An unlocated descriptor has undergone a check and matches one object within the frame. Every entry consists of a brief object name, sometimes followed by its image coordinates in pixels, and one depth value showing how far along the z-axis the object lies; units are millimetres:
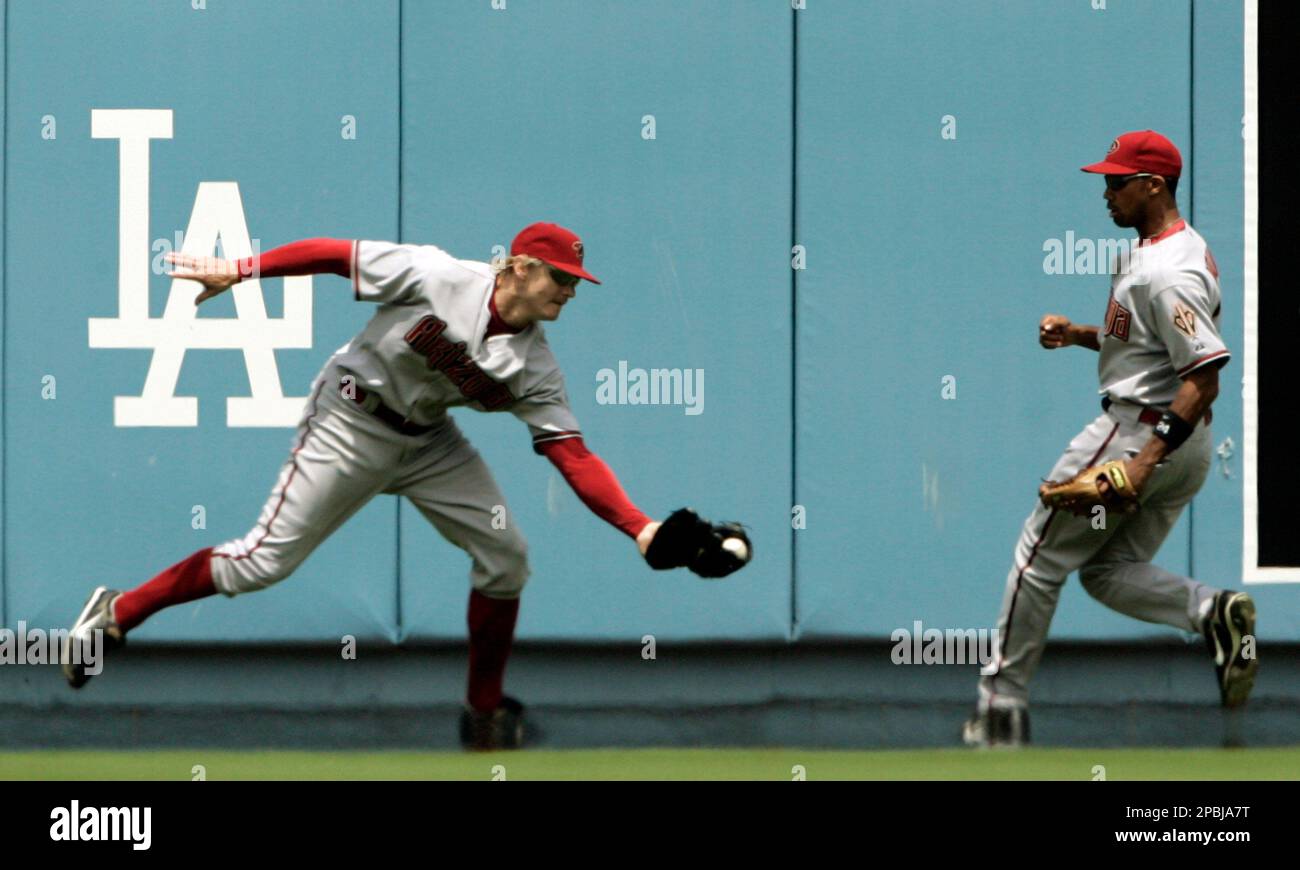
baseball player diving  9227
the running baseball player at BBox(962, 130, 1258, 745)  9305
